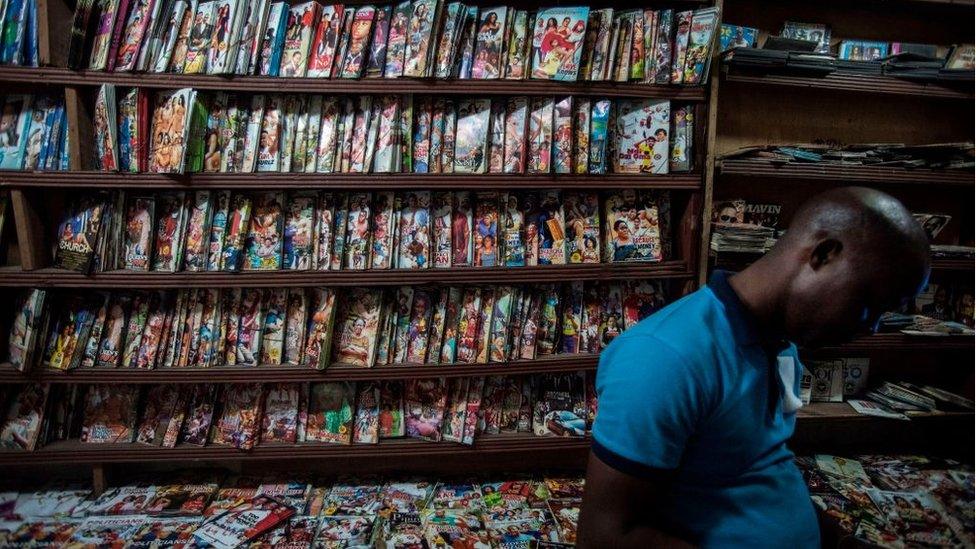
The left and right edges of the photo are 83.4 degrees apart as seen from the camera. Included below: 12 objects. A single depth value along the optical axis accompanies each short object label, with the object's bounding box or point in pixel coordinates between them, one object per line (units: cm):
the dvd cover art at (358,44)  197
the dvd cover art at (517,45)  204
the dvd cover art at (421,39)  196
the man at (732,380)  90
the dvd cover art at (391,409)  225
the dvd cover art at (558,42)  200
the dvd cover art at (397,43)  198
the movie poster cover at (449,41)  196
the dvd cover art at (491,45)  202
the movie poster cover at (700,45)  201
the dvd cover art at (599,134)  208
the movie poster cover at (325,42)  197
